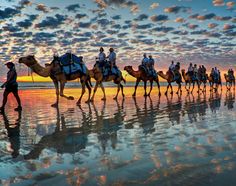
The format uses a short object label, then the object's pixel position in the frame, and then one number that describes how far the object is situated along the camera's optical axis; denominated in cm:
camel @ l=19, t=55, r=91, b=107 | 966
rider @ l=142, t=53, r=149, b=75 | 1581
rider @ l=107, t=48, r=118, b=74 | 1295
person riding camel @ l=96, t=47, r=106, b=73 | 1239
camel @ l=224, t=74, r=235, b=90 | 2677
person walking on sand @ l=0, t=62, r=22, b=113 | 893
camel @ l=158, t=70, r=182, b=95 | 1895
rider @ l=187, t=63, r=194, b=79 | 2099
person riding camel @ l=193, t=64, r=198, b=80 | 2104
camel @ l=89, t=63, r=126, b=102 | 1285
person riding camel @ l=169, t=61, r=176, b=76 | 1890
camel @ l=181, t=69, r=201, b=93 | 2088
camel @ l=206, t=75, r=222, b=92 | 2392
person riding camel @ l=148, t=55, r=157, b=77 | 1619
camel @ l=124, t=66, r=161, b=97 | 1616
